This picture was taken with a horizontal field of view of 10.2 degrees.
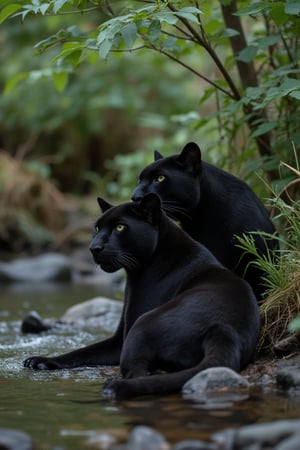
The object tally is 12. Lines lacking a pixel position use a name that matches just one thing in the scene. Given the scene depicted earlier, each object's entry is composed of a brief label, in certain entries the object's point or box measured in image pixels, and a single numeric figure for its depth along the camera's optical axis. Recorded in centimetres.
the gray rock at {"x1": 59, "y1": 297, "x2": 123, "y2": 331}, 1462
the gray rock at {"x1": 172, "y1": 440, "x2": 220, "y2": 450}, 551
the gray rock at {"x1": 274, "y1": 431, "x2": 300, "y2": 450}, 530
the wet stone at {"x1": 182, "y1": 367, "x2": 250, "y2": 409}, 720
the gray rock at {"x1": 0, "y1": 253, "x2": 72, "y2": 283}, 2414
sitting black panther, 1059
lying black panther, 776
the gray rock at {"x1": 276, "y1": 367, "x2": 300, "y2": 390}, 761
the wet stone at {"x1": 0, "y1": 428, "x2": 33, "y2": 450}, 570
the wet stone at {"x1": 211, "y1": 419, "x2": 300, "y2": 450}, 552
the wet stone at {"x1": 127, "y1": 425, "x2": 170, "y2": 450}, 563
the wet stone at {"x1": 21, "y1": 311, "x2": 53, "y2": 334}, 1352
